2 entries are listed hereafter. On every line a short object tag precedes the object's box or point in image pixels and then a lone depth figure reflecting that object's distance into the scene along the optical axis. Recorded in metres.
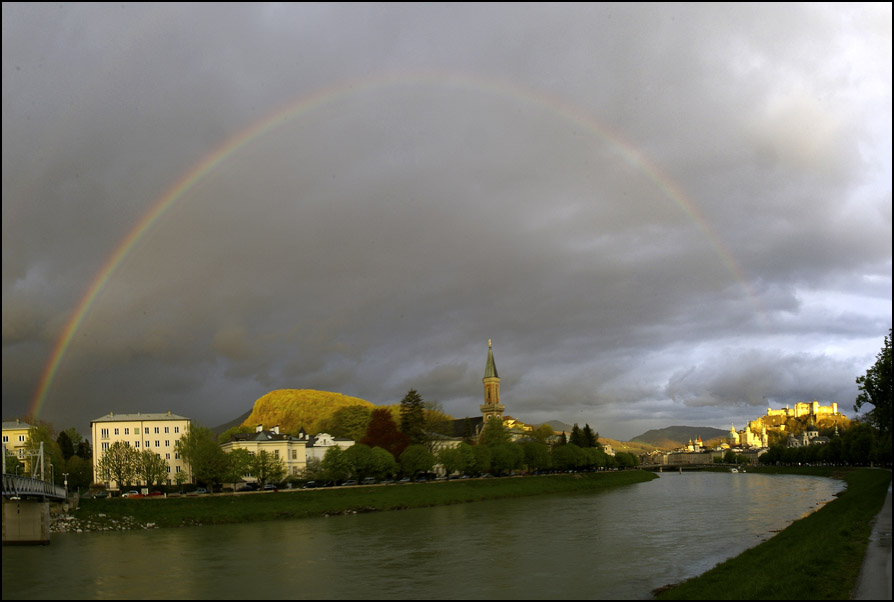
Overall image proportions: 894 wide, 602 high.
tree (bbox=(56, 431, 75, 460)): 133.00
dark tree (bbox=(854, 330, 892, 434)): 69.25
